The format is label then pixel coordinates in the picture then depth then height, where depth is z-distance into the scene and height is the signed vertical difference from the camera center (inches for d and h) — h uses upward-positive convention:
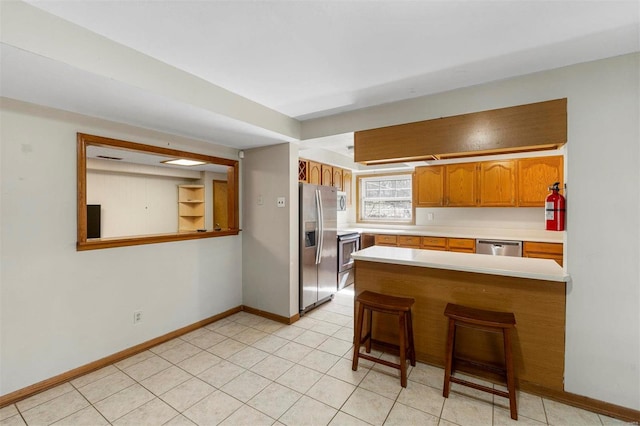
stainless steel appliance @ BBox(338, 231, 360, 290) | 178.4 -29.1
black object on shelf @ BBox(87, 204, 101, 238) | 146.8 -5.3
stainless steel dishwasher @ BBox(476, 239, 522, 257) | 152.2 -20.5
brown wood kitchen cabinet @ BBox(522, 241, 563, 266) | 143.5 -20.7
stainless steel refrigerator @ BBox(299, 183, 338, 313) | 143.4 -18.8
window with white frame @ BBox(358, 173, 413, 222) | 221.0 +11.0
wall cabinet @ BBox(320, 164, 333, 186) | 181.8 +24.6
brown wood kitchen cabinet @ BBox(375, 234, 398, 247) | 191.9 -20.5
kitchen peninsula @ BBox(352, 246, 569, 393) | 81.0 -28.8
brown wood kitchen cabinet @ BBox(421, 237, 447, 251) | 173.8 -20.6
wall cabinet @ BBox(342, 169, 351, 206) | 212.4 +22.6
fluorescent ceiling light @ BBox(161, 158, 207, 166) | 147.4 +27.2
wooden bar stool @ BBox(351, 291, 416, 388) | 86.4 -37.6
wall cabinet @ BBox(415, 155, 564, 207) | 157.3 +18.3
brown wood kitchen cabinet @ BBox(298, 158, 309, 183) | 156.5 +23.9
